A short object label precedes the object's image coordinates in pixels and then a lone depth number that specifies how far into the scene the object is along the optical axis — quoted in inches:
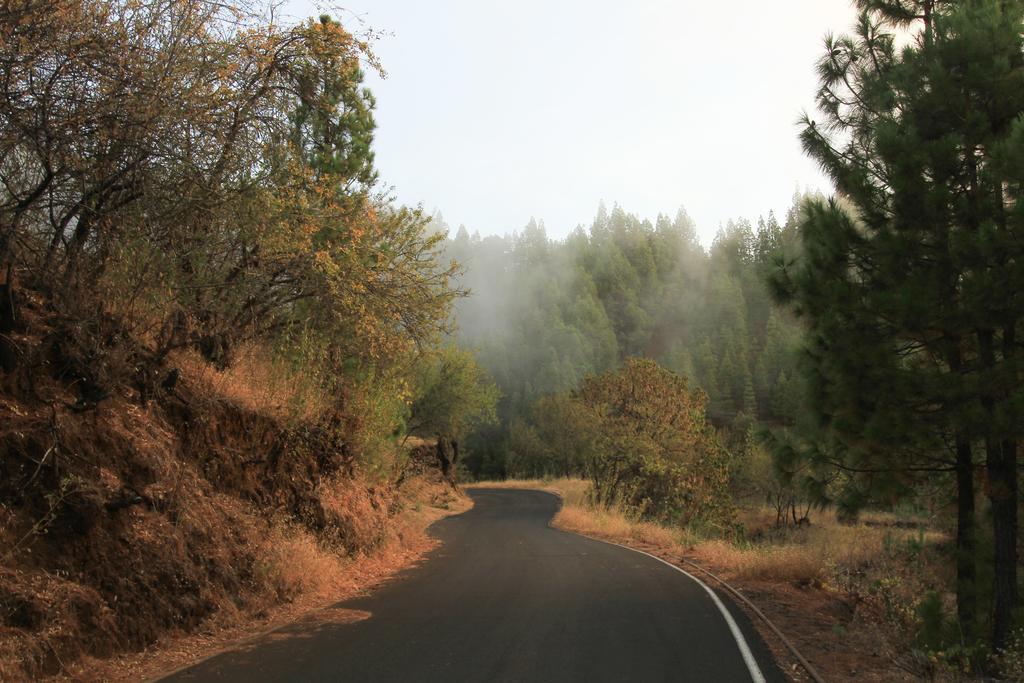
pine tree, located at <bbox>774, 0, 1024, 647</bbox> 358.0
